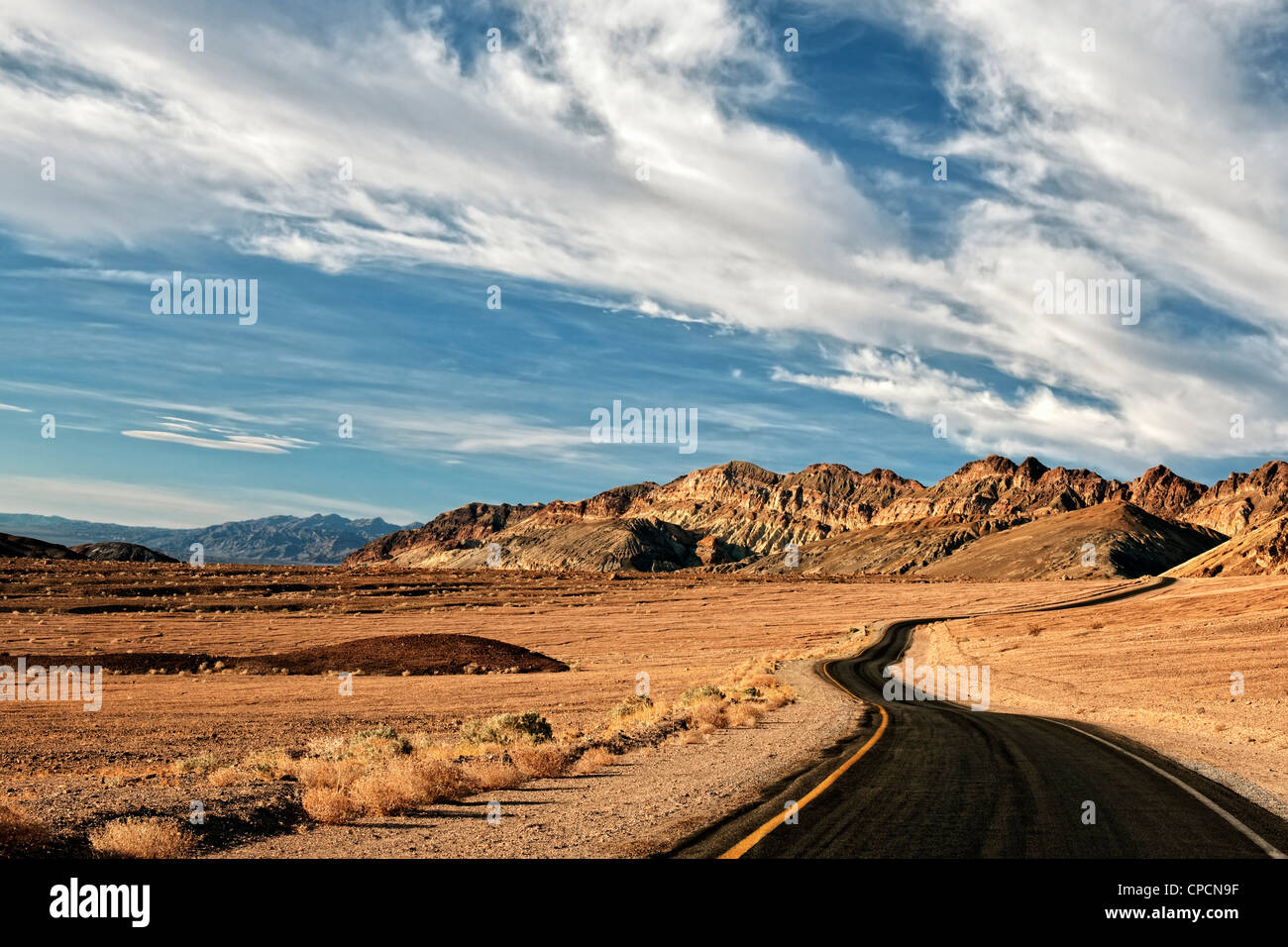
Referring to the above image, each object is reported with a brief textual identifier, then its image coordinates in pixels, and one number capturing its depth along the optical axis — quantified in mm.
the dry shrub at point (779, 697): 25859
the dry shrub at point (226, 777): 13234
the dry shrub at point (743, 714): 21062
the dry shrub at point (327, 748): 17516
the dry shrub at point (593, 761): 14365
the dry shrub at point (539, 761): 13812
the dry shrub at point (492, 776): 12688
